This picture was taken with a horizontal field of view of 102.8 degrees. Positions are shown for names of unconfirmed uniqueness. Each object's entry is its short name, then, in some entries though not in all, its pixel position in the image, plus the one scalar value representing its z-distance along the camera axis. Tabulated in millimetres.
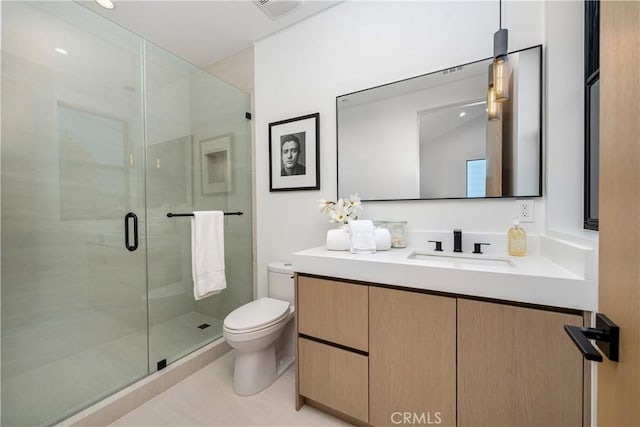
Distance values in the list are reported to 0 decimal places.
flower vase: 1463
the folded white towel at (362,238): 1388
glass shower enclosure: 1234
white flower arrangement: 1574
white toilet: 1479
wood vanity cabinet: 876
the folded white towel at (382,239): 1459
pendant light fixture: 1052
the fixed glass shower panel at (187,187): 1760
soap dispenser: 1257
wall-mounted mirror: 1296
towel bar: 1812
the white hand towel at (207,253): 1752
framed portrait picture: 1896
